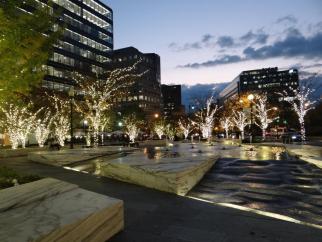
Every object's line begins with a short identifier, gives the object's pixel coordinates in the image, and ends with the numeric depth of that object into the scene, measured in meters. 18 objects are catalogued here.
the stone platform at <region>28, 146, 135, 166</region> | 18.67
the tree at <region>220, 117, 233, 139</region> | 64.75
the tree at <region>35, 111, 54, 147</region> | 39.06
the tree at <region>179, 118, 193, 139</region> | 90.43
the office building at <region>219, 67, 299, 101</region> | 109.88
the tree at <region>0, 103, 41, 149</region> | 34.28
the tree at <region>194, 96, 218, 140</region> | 48.36
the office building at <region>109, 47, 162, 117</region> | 151.38
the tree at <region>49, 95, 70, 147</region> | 41.56
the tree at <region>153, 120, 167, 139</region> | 78.48
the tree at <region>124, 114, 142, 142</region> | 57.40
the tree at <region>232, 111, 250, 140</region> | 54.47
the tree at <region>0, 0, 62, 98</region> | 8.46
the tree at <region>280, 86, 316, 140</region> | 42.04
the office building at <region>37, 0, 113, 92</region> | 93.38
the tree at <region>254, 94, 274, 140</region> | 50.86
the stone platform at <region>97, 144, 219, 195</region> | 10.00
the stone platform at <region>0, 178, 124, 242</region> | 4.20
